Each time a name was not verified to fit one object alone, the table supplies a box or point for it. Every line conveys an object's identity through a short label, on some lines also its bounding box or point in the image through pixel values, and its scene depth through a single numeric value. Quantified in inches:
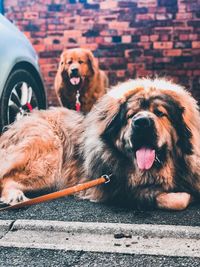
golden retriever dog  252.2
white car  175.6
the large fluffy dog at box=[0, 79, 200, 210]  132.6
